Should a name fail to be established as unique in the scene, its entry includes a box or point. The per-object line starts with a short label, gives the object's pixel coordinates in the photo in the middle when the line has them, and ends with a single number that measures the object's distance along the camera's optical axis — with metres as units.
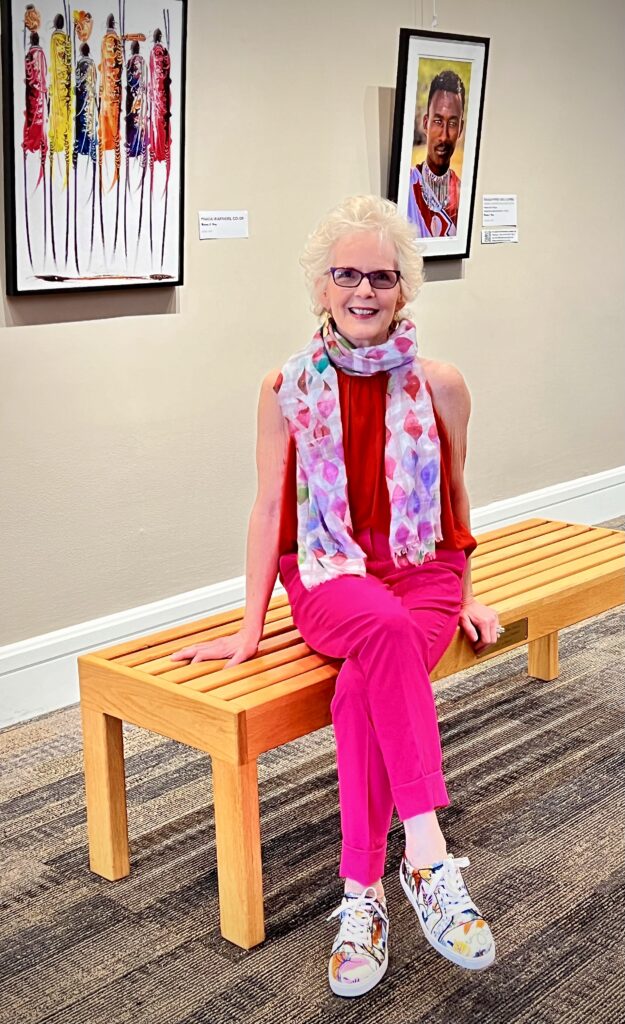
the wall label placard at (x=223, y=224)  4.03
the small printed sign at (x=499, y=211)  5.11
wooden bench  2.45
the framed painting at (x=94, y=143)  3.40
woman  2.62
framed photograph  4.52
